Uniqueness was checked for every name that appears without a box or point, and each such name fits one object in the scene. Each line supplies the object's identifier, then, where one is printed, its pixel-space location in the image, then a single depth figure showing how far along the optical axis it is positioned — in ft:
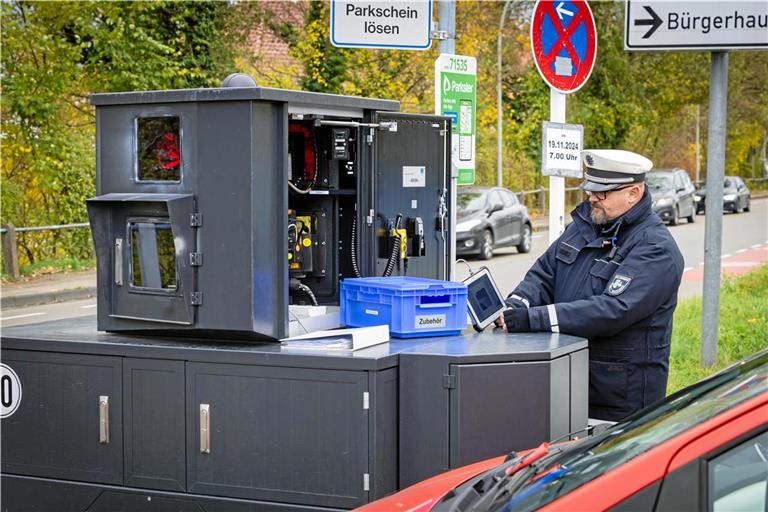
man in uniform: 17.58
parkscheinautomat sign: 28.50
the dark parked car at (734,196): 142.72
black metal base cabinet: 16.52
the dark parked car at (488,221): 82.58
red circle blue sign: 28.73
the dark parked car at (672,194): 117.70
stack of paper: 17.16
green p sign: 32.42
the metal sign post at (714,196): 29.75
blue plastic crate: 18.16
